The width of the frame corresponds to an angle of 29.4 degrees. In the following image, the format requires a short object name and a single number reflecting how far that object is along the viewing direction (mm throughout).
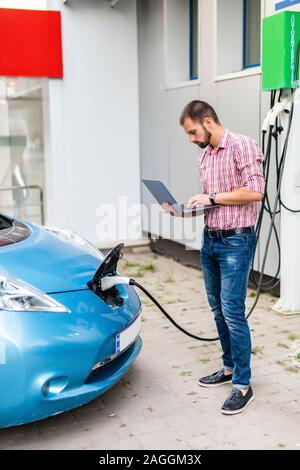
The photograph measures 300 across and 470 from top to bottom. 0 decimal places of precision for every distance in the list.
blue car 2955
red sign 7734
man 3449
